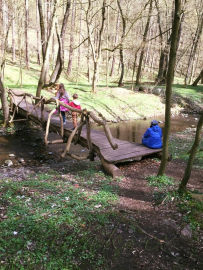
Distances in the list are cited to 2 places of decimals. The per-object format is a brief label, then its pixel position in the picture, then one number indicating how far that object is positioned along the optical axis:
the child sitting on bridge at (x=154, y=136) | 7.95
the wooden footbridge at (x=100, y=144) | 7.03
